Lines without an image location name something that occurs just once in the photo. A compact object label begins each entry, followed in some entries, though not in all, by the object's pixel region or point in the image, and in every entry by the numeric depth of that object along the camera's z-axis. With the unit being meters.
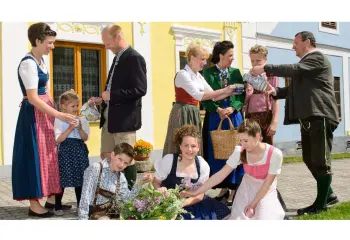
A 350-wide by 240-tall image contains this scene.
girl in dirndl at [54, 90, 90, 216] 4.53
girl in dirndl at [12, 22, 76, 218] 4.33
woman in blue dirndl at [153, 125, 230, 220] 4.03
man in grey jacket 4.42
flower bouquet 3.65
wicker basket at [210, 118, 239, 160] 4.34
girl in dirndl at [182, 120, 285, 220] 3.86
